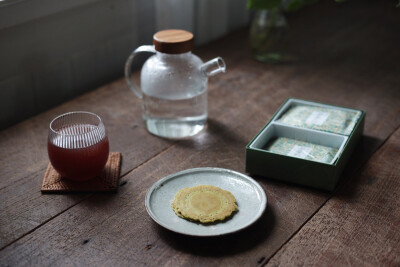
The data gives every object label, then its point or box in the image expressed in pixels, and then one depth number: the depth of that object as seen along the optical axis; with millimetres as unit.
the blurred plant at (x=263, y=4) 1391
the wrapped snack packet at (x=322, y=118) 1077
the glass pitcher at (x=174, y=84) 1085
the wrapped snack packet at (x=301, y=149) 991
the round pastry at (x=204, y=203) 861
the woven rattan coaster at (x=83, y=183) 955
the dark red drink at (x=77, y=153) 922
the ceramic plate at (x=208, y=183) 839
